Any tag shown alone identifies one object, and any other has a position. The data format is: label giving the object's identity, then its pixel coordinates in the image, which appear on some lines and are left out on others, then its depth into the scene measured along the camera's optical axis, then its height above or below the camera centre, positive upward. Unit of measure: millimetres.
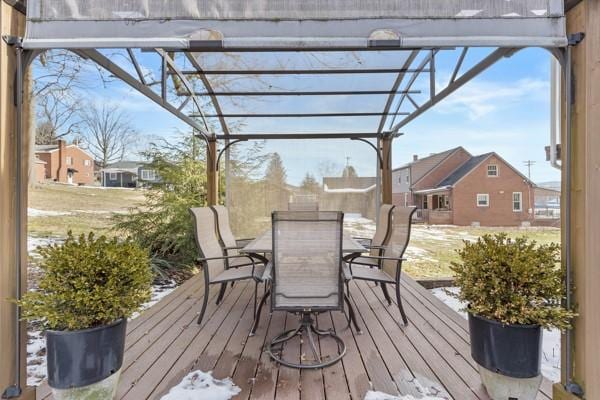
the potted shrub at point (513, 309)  1702 -596
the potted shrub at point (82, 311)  1653 -599
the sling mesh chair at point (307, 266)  2227 -480
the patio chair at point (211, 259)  2897 -559
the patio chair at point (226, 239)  3680 -485
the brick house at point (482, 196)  16452 +297
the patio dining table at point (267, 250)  2691 -477
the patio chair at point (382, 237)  3385 -434
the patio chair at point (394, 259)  2799 -546
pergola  1688 +958
